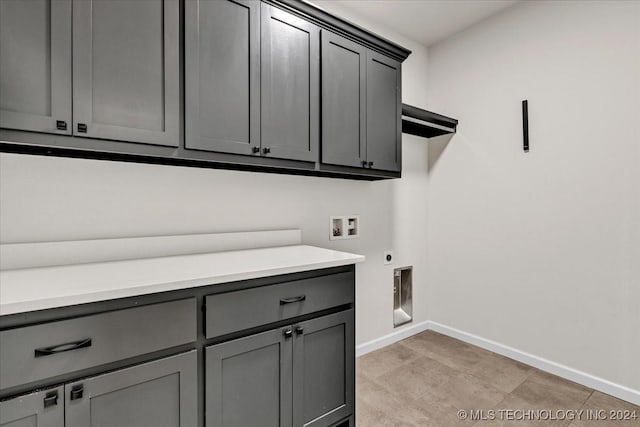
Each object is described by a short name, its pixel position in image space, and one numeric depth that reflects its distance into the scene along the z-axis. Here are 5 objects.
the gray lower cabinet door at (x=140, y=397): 1.00
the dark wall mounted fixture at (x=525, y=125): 2.35
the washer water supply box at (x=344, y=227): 2.36
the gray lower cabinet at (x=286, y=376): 1.26
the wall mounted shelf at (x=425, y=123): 2.44
